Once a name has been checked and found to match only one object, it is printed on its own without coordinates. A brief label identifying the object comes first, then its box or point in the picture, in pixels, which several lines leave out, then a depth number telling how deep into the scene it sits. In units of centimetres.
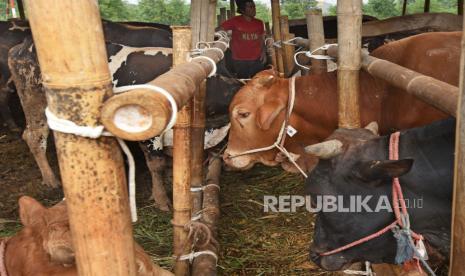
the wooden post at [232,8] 1318
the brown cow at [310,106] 342
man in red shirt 762
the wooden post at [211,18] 391
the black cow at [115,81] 534
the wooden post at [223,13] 1535
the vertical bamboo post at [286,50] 613
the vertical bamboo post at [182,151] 254
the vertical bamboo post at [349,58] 260
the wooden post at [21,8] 1064
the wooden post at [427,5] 1133
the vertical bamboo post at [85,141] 99
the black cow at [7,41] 588
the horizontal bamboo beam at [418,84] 158
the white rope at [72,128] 102
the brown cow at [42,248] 153
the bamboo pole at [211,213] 293
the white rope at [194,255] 287
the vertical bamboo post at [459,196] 118
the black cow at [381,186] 189
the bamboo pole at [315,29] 421
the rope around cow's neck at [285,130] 370
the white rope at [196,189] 374
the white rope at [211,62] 248
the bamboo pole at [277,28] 651
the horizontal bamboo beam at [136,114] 100
